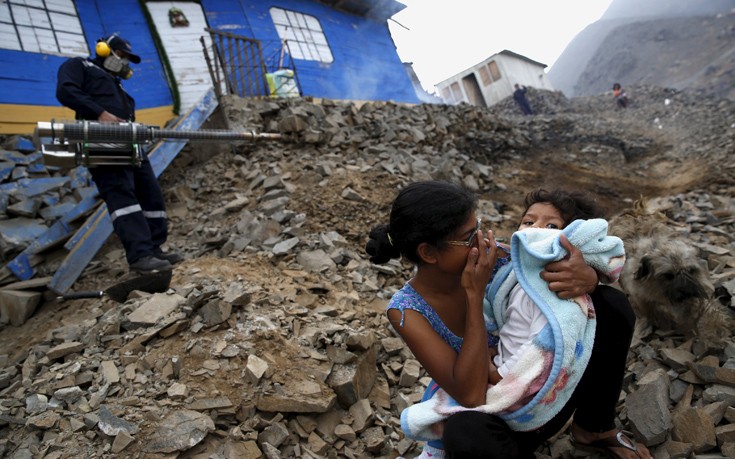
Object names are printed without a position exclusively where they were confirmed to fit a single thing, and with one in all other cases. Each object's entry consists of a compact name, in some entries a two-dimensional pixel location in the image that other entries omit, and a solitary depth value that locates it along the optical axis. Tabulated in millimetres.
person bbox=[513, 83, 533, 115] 20969
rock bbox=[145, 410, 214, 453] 1917
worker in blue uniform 3449
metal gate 7141
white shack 24672
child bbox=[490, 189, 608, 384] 1421
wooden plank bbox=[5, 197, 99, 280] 4352
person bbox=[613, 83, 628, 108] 20219
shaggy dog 2023
